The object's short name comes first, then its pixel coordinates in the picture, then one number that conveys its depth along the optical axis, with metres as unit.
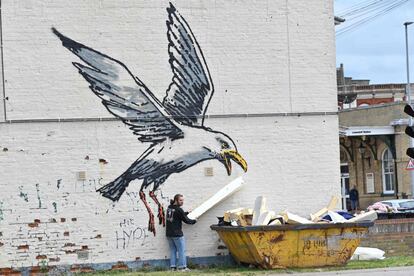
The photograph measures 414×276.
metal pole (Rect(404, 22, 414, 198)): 43.12
